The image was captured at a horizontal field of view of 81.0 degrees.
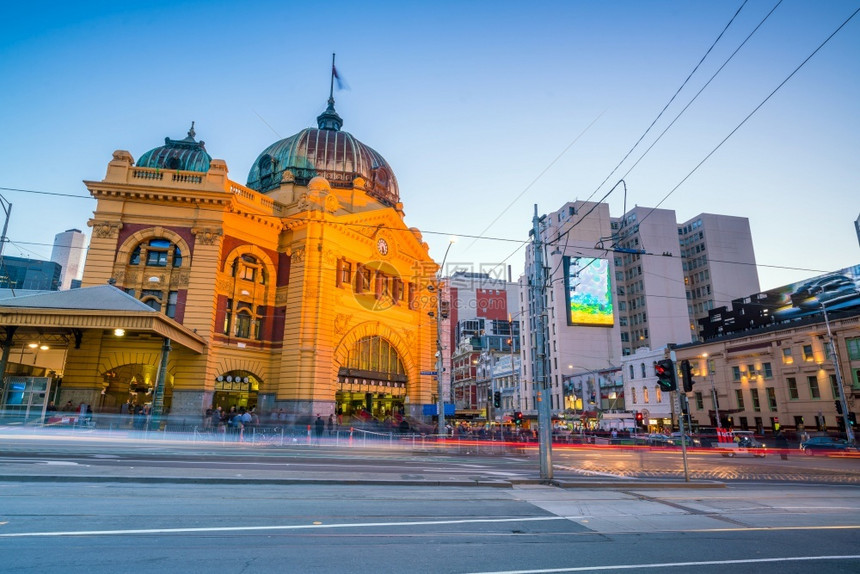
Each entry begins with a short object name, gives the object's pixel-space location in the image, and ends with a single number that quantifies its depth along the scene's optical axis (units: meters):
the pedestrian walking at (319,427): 33.97
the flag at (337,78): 54.62
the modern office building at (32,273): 77.94
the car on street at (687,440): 37.75
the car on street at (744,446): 34.16
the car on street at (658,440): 39.38
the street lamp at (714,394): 51.39
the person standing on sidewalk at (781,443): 36.41
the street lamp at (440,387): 33.84
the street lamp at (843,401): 36.06
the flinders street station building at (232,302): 33.53
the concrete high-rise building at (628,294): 75.31
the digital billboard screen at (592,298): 74.44
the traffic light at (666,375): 15.35
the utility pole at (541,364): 14.57
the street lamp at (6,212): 24.59
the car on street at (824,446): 34.72
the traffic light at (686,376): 15.28
